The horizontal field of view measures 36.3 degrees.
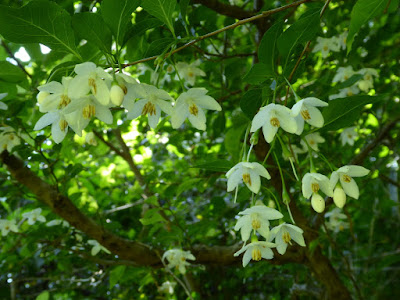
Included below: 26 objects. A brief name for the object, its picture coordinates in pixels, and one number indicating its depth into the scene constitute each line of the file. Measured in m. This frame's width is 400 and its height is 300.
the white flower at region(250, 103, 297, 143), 0.40
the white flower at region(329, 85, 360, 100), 0.77
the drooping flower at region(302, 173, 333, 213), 0.43
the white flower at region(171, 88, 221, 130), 0.46
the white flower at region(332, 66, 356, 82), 0.76
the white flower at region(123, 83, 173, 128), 0.44
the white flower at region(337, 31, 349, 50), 0.78
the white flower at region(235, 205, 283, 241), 0.45
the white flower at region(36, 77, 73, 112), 0.41
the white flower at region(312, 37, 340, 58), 0.79
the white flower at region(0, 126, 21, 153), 0.64
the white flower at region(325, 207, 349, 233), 0.96
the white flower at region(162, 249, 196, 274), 0.76
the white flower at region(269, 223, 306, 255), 0.47
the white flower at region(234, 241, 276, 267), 0.47
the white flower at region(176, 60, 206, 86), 0.72
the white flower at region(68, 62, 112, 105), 0.39
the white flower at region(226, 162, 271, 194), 0.43
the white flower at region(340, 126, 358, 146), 0.92
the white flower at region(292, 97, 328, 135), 0.42
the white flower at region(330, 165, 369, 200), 0.44
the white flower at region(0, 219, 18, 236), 0.92
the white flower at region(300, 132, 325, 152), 0.69
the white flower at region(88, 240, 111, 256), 0.88
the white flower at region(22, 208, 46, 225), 0.90
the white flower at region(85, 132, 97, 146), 0.86
